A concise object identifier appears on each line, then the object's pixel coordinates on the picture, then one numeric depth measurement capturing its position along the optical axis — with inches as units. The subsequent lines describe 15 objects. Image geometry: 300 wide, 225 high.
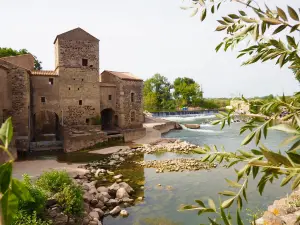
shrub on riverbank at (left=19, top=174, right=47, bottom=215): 233.7
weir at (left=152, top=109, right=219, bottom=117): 1888.3
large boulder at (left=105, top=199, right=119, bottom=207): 346.9
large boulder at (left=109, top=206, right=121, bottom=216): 323.6
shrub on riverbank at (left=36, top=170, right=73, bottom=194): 295.7
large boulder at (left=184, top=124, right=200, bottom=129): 1228.7
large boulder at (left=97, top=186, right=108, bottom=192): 386.3
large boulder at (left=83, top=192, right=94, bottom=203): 335.4
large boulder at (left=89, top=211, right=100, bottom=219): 298.7
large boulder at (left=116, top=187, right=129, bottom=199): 366.6
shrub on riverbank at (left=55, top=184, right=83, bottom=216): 272.1
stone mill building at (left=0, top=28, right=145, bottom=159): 626.8
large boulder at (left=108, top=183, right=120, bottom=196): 384.8
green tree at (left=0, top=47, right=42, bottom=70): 1051.7
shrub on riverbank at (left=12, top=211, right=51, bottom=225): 203.6
